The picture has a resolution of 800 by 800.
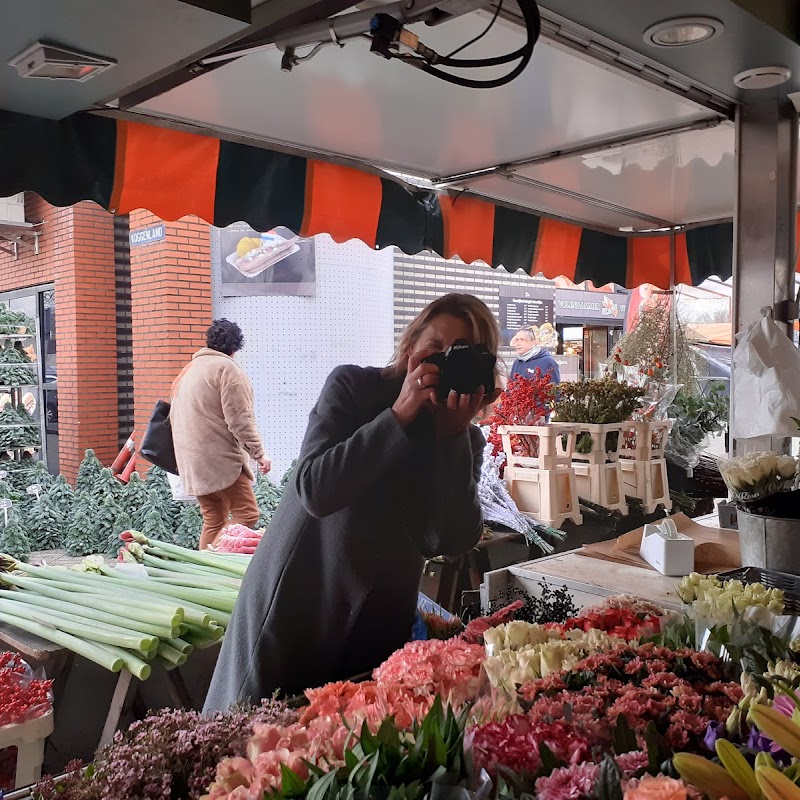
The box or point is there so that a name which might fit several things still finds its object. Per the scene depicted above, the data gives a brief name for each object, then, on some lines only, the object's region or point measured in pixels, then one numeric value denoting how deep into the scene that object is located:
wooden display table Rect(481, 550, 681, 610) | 2.00
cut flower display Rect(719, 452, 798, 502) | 2.00
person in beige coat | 4.12
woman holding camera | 2.24
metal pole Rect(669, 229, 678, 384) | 4.67
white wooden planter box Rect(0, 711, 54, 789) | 2.15
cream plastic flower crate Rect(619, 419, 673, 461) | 3.82
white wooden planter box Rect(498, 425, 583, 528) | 3.30
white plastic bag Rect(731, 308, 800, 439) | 2.50
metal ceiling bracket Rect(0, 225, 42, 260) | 6.99
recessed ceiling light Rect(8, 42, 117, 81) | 1.75
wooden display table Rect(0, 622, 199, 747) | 2.45
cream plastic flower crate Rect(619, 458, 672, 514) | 3.85
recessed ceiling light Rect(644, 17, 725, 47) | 1.93
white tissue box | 2.13
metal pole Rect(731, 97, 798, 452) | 2.56
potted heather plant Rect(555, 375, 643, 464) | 3.55
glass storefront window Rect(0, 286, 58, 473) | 6.93
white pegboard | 2.83
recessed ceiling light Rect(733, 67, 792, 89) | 2.28
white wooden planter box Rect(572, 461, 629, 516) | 3.57
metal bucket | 1.92
